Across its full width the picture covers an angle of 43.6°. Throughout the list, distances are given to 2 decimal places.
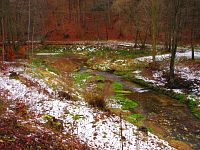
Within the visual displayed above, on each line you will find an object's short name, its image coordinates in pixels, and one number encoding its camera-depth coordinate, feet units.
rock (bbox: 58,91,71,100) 57.38
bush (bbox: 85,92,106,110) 54.23
